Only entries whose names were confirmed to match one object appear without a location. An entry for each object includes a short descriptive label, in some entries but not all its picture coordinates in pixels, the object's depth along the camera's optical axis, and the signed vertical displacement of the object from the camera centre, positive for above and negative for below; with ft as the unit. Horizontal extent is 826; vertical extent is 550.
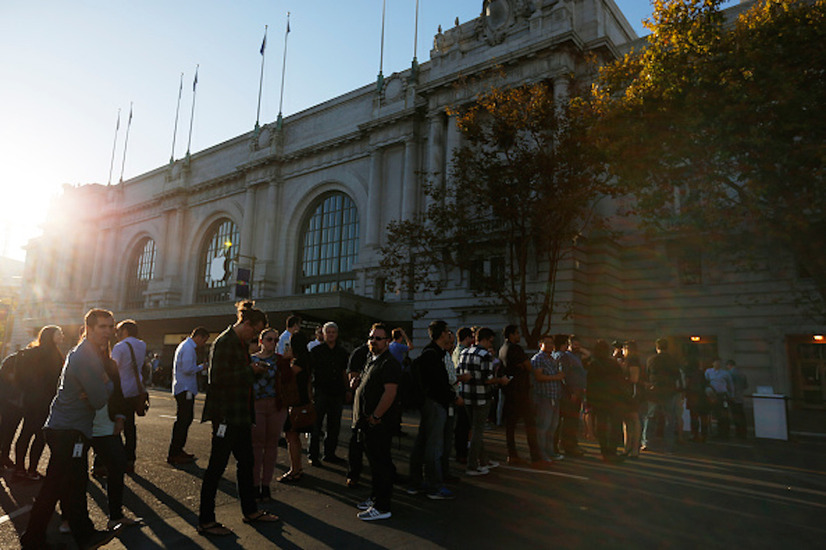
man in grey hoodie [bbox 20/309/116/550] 14.56 -3.13
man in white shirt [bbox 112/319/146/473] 23.50 -1.17
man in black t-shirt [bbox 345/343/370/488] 22.58 -4.78
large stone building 70.79 +26.30
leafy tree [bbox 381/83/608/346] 56.18 +18.40
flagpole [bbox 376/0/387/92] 112.06 +57.54
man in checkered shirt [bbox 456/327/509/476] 25.58 -1.77
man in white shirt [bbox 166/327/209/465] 27.07 -2.57
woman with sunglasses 19.90 -2.70
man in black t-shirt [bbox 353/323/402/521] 18.20 -2.44
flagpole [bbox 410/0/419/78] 106.15 +58.96
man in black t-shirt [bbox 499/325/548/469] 27.53 -2.19
